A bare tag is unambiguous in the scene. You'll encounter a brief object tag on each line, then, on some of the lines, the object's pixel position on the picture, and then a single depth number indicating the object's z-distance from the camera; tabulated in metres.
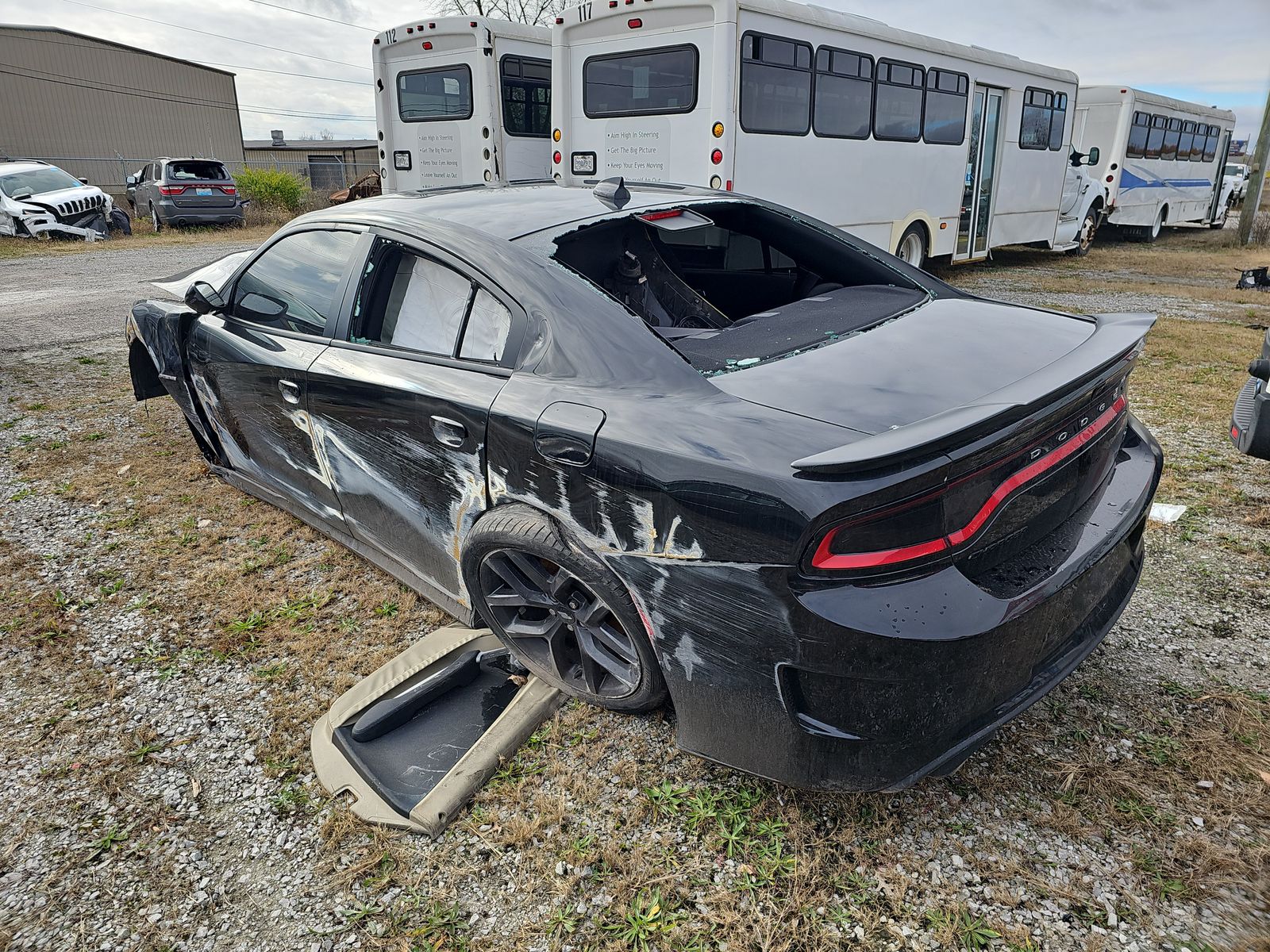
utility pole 16.62
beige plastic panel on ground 2.18
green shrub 23.36
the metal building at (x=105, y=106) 27.50
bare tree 35.06
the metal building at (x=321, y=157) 30.06
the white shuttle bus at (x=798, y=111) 8.01
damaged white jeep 16.42
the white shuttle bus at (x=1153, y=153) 17.42
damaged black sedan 1.74
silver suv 18.69
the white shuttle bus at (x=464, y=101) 10.58
